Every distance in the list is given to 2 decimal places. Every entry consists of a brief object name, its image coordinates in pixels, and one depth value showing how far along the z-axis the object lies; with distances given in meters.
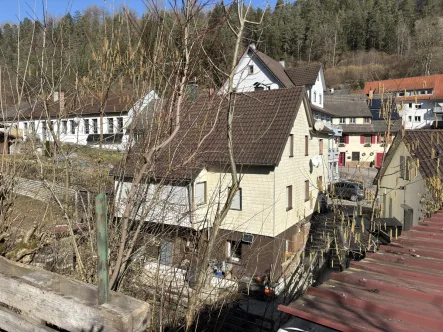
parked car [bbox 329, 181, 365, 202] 23.58
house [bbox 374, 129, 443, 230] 8.37
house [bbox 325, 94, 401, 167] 38.81
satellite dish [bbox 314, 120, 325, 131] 18.13
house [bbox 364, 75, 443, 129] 44.22
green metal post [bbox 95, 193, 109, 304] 2.14
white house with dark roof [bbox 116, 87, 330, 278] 13.66
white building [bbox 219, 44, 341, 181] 26.97
